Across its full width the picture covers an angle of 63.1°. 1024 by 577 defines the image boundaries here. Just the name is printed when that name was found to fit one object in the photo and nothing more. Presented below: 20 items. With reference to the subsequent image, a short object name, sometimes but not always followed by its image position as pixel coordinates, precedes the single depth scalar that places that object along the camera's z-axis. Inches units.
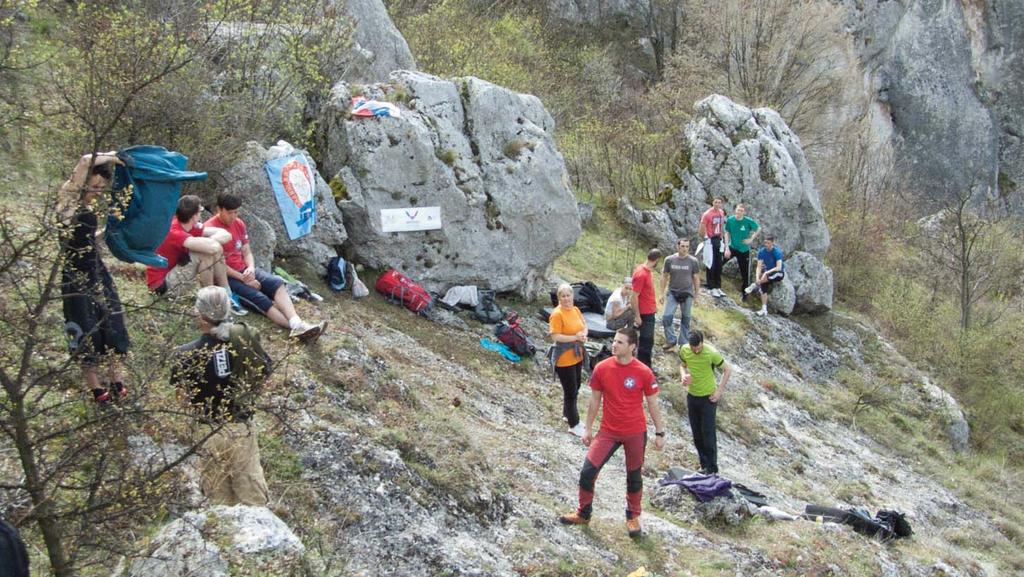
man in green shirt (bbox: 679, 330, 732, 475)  363.6
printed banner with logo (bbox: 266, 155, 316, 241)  423.2
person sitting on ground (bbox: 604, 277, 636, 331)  435.8
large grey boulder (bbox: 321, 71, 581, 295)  474.6
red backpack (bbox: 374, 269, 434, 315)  461.1
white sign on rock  474.9
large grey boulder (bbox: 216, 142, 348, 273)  402.9
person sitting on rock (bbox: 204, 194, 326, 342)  326.0
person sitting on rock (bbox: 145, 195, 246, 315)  300.0
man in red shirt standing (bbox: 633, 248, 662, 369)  453.4
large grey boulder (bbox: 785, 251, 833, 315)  777.6
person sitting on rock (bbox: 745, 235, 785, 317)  724.7
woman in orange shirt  358.9
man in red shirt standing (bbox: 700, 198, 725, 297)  682.2
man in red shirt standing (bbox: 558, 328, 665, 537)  286.4
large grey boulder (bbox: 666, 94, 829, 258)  796.0
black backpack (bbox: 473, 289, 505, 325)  487.8
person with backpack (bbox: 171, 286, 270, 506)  179.8
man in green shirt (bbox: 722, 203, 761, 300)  700.7
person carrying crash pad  156.2
